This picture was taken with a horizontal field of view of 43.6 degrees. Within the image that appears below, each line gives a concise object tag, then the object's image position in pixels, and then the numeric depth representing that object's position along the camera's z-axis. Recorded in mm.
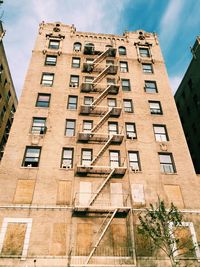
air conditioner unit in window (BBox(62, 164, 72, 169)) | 25178
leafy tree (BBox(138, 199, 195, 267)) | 18678
